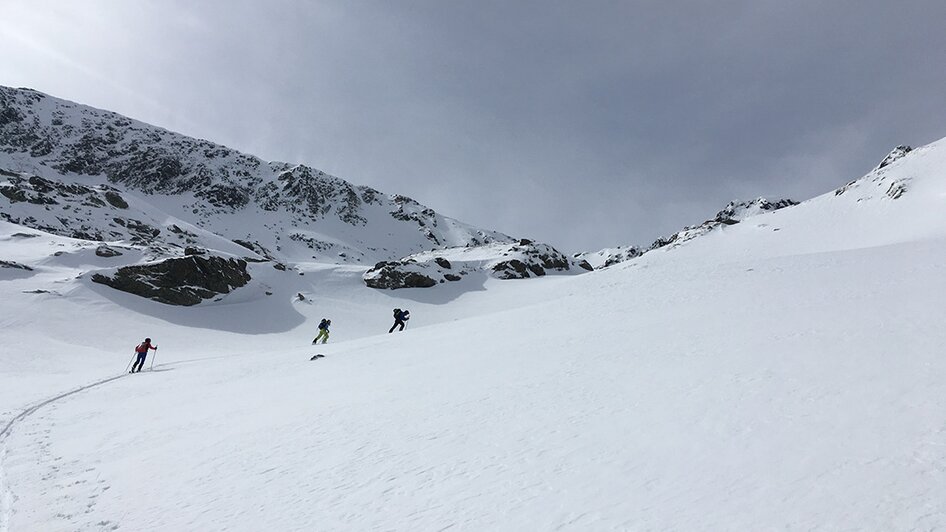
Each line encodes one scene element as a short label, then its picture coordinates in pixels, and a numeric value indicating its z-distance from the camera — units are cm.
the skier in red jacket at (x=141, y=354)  2144
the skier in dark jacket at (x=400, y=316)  3085
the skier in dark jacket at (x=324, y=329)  2908
